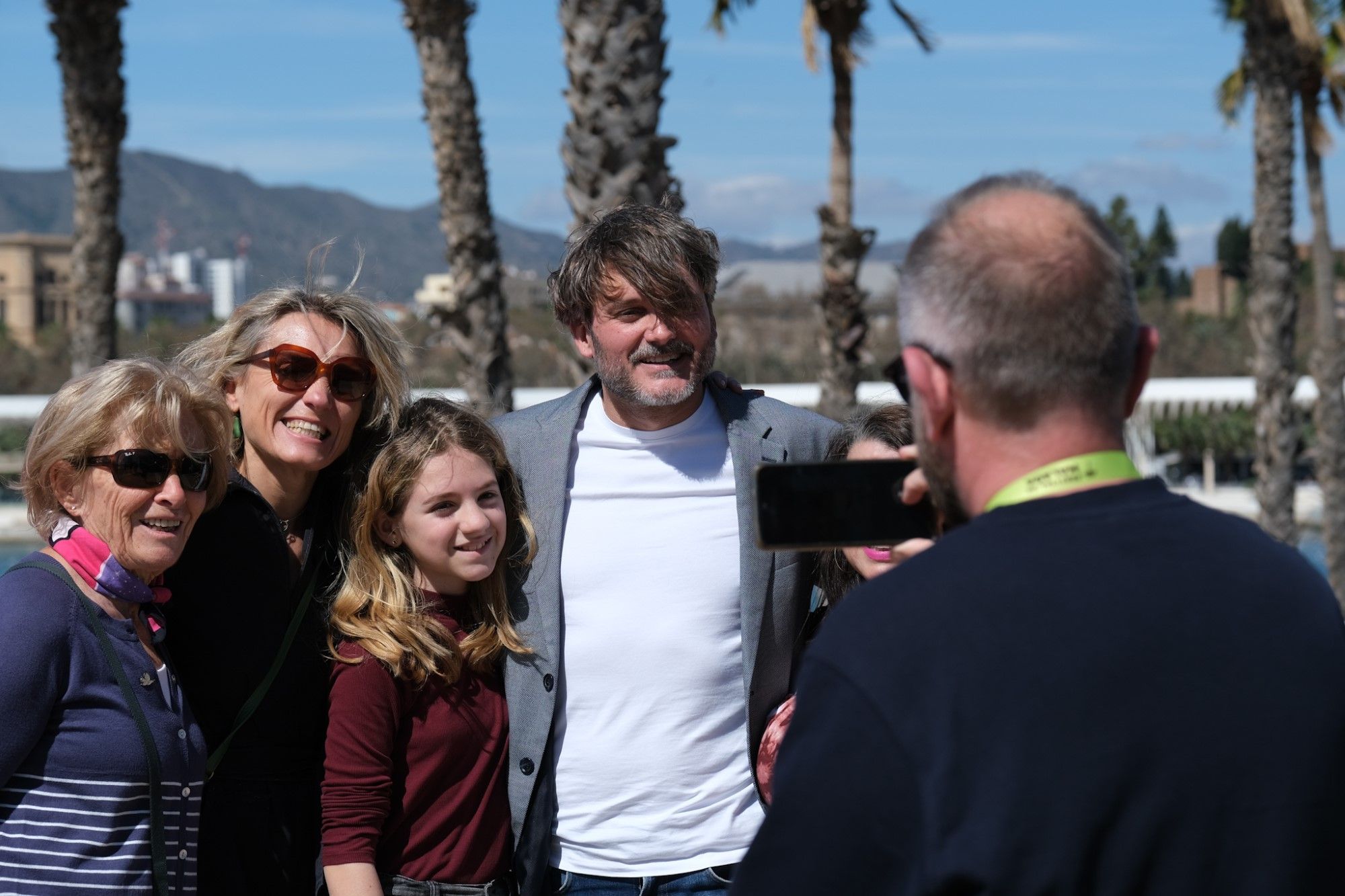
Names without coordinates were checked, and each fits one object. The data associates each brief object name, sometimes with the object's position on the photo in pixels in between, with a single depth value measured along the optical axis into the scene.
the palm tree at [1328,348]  16.00
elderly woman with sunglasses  2.48
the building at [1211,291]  104.44
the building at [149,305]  175.88
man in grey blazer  3.09
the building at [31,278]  124.56
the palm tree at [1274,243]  14.16
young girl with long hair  2.91
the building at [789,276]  107.76
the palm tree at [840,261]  13.95
